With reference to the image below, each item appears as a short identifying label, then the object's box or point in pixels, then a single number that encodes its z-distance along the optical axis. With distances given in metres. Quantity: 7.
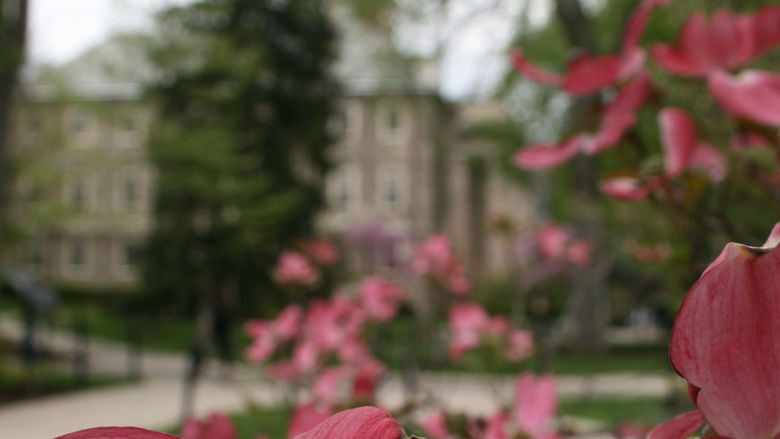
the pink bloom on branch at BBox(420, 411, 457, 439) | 0.62
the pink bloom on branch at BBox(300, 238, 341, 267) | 2.64
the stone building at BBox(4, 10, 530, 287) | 21.85
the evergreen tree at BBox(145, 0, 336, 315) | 13.33
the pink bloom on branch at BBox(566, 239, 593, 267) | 2.86
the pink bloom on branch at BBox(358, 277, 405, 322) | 1.84
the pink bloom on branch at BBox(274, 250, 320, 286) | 2.45
